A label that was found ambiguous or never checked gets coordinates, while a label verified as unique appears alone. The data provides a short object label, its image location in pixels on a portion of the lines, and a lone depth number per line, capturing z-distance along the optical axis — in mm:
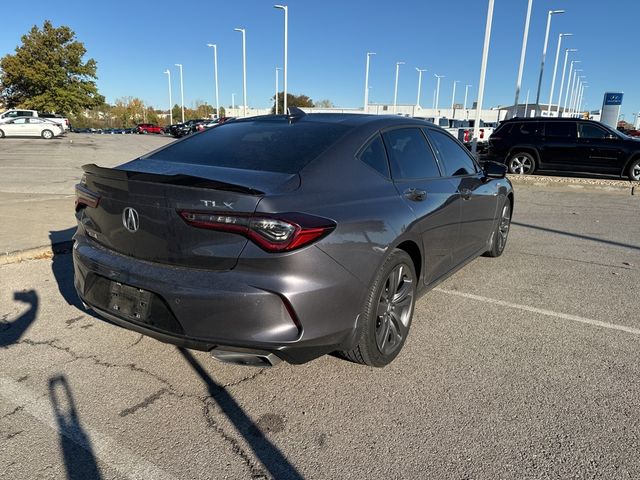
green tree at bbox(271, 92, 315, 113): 89375
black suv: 13242
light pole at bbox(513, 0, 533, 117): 23672
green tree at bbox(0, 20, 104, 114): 49938
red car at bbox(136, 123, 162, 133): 61719
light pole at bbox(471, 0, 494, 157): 16539
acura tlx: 2354
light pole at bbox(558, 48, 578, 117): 47625
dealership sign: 35688
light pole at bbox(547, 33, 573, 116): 40812
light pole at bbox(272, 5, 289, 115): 39844
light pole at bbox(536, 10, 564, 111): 31656
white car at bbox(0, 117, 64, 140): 32031
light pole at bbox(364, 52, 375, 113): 52569
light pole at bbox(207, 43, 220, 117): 57312
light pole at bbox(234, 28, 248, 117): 48597
